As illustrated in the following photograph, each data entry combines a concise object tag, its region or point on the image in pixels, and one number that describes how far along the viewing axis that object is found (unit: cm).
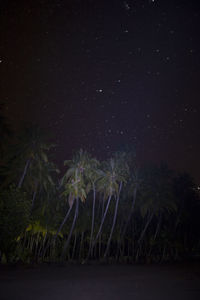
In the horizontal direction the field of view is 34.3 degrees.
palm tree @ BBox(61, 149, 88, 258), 3888
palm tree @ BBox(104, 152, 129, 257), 4303
